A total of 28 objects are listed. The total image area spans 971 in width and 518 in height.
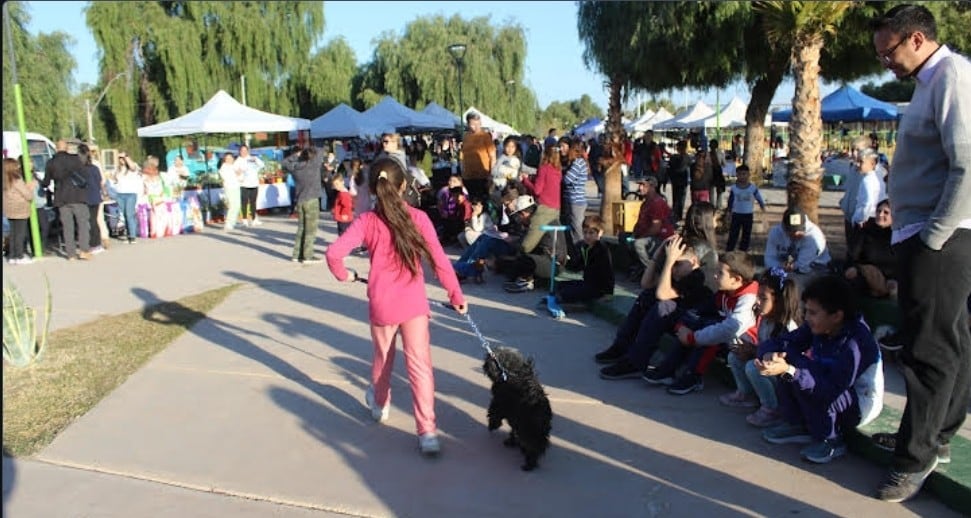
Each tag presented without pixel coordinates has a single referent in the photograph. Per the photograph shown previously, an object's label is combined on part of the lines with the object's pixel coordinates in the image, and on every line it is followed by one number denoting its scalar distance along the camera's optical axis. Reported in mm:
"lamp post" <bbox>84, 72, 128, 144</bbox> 31603
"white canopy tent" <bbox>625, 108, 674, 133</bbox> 39425
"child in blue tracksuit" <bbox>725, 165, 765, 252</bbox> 10664
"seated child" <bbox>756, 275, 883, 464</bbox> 4129
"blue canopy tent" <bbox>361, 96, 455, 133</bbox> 22344
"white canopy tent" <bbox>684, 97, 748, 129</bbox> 31000
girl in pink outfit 4516
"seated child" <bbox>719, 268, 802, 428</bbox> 4691
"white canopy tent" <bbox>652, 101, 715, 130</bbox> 32875
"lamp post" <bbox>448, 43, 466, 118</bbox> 22656
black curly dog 4195
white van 21125
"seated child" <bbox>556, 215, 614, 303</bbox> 7613
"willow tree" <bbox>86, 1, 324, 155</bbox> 31219
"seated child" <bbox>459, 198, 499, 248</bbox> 10653
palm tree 10414
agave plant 6238
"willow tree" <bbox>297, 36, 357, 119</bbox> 35656
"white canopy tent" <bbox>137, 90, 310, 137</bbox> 18047
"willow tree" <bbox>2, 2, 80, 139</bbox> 30047
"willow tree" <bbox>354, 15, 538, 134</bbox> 41031
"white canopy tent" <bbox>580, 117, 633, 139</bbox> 43212
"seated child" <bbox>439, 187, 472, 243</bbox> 12328
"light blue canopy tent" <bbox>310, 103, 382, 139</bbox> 21688
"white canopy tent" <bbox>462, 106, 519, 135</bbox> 28295
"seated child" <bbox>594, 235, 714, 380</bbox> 5617
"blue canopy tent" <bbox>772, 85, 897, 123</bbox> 24672
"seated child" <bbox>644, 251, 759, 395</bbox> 5078
